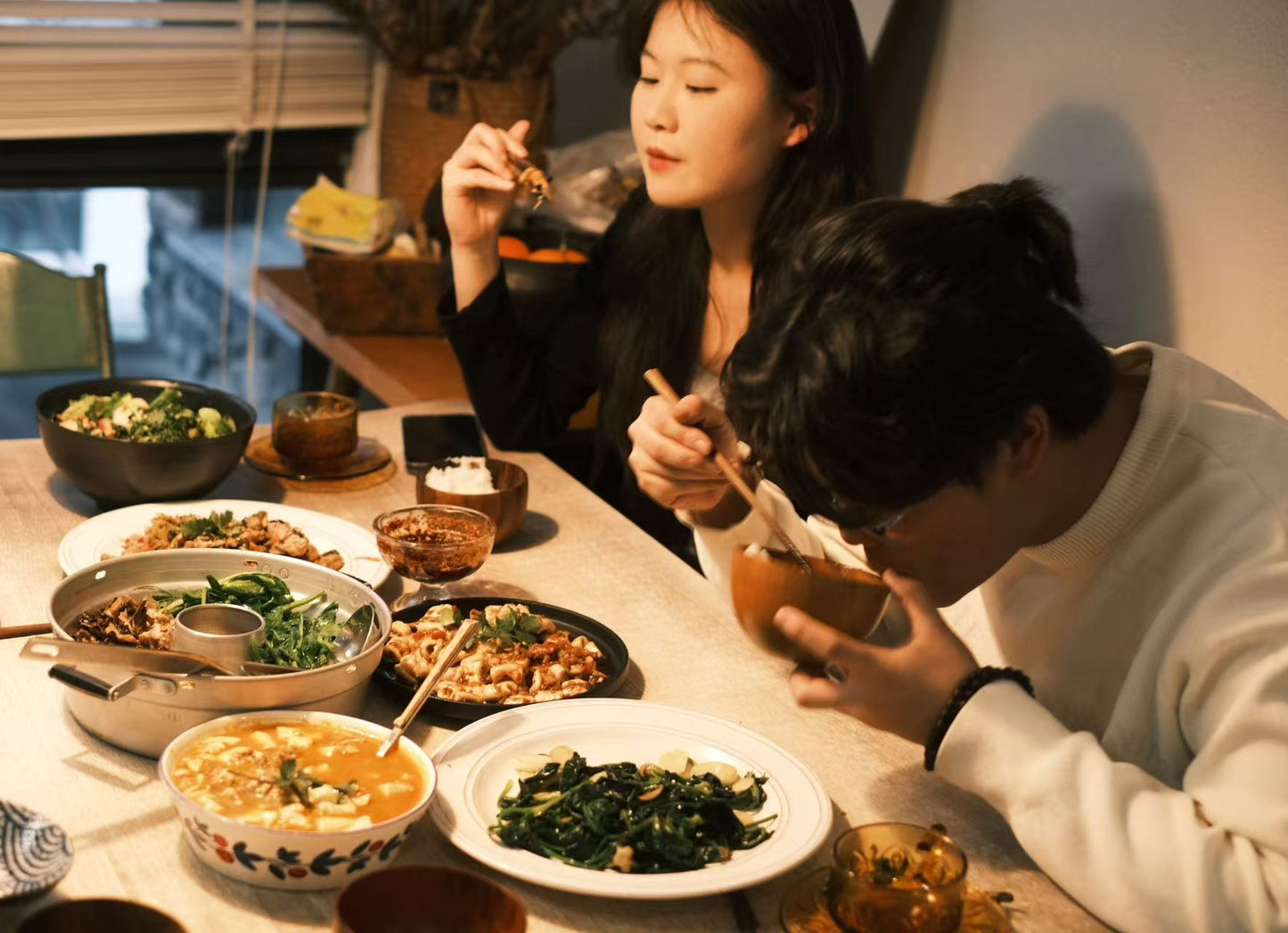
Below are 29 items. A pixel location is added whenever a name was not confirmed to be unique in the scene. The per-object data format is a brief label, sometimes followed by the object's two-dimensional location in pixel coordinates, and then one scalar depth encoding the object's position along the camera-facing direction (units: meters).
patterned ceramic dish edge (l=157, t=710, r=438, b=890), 1.09
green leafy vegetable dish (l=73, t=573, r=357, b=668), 1.41
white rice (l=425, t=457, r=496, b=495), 1.95
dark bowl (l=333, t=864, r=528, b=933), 1.03
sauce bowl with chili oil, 1.64
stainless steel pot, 1.25
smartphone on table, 2.20
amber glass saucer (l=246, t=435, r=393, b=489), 2.10
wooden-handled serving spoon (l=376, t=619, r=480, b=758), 1.27
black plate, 1.41
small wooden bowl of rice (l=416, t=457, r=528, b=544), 1.87
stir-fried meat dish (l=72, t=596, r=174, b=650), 1.41
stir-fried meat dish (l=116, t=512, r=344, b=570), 1.72
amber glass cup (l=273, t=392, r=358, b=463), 2.08
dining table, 1.15
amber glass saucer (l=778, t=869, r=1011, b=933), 1.15
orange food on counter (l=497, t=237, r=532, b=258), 2.97
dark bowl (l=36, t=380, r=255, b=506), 1.84
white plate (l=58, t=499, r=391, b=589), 1.69
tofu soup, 1.14
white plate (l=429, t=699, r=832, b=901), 1.16
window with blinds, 3.40
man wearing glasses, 1.16
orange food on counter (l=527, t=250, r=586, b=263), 2.95
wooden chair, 2.52
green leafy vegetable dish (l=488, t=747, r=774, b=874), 1.20
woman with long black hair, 2.13
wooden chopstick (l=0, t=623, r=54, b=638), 1.46
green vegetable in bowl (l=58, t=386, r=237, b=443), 1.92
